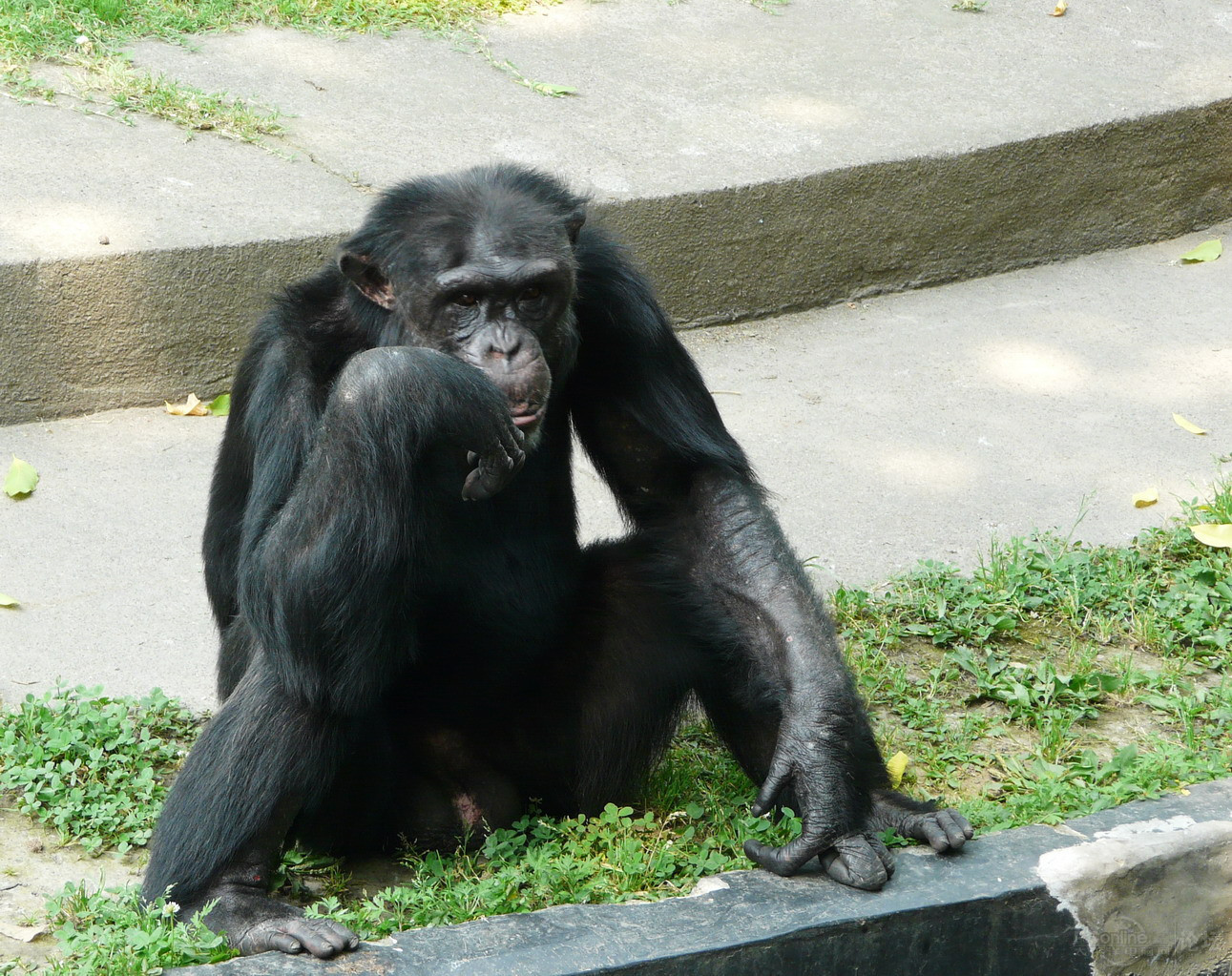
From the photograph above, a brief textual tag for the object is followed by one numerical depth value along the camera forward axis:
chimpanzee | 6.56
